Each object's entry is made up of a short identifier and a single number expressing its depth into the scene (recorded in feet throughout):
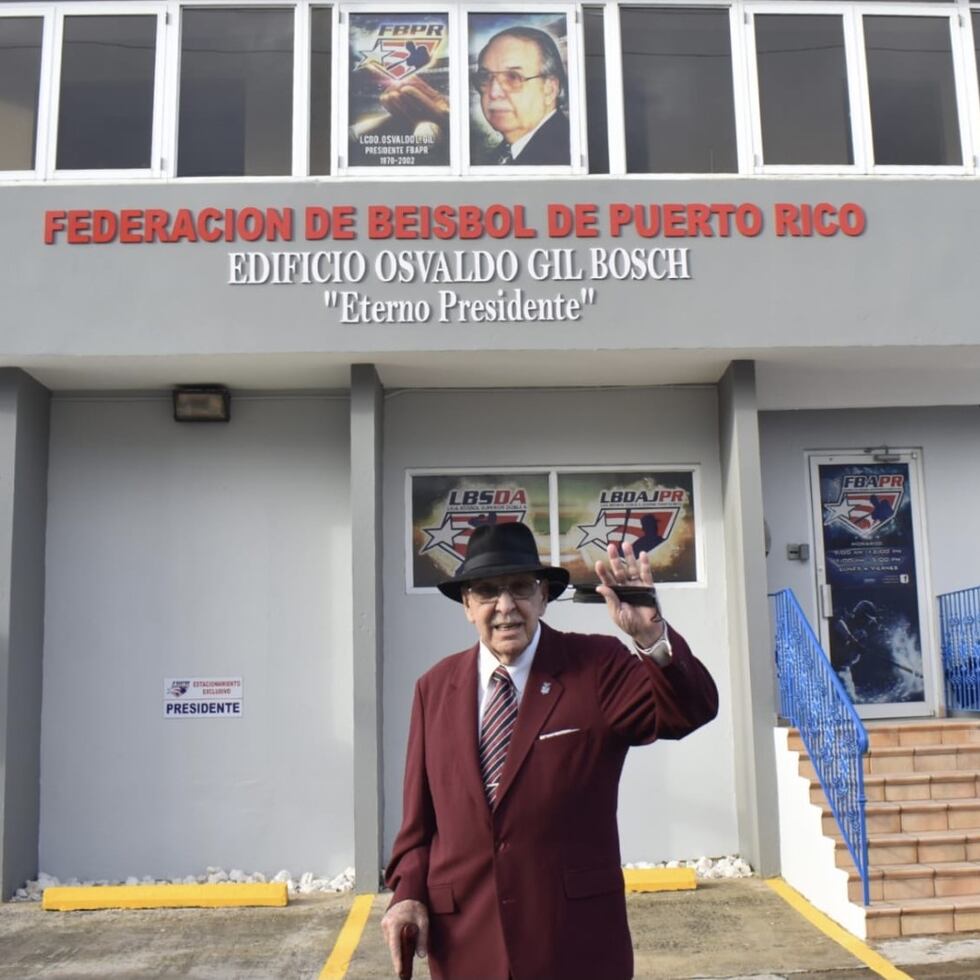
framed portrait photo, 26.32
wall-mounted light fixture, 27.32
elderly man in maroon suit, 9.27
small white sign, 27.04
